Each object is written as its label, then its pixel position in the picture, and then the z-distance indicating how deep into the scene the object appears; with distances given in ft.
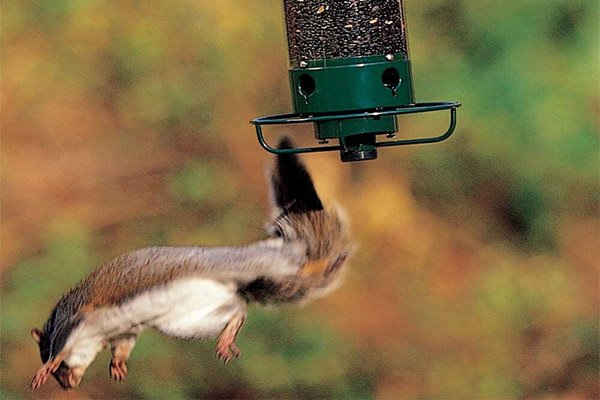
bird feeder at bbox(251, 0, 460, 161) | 21.74
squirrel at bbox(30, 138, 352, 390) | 19.56
